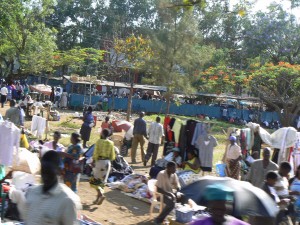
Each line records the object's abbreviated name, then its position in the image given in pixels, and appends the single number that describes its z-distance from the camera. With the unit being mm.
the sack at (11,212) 6918
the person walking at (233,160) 10695
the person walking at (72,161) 7711
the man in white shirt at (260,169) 7520
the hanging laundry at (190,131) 11602
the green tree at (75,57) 33969
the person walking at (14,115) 12406
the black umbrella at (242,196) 4281
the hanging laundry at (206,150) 11133
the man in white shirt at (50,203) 3605
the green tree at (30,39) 29750
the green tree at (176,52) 21281
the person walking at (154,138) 12969
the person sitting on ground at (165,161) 10875
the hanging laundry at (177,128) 12062
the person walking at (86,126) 14140
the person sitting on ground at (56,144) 8336
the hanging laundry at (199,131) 11414
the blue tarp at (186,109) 32194
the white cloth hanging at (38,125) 15617
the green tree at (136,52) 22594
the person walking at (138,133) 13383
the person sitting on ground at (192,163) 10898
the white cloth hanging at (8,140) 8844
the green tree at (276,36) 32841
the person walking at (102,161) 8812
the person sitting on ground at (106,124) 14327
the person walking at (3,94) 25266
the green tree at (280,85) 26875
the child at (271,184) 6130
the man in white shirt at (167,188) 7914
